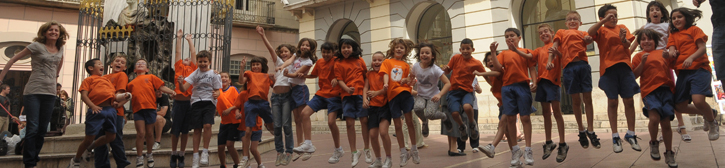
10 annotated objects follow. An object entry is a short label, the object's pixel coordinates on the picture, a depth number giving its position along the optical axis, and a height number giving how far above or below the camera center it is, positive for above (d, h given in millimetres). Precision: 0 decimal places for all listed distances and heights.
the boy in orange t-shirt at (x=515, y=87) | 5500 +170
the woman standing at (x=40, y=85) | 5648 +325
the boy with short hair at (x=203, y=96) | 6906 +186
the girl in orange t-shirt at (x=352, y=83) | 5969 +274
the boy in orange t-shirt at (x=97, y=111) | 6148 +11
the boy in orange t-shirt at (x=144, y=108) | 7062 +40
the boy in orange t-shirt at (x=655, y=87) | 5105 +115
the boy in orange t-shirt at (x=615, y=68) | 5480 +346
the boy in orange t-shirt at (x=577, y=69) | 5809 +360
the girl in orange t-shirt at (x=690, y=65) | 5152 +338
